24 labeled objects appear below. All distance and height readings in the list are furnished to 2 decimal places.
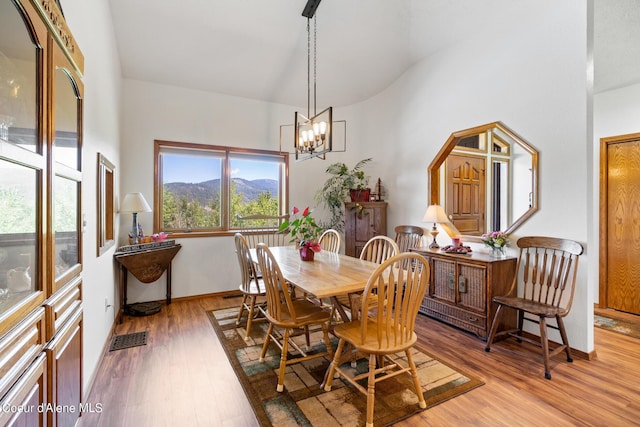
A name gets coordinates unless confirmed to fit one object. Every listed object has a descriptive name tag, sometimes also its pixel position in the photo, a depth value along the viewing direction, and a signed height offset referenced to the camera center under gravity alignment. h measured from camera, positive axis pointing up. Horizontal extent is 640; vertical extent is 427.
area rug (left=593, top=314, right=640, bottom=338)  3.06 -1.21
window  4.16 +0.40
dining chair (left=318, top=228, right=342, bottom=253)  3.58 -0.35
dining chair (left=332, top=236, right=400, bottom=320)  2.73 -0.37
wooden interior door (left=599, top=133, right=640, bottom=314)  3.56 -0.12
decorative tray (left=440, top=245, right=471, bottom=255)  3.23 -0.40
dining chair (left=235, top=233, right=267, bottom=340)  2.75 -0.58
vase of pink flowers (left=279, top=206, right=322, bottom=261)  2.81 -0.26
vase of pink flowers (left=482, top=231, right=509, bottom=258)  3.00 -0.30
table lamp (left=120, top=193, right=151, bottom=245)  3.44 +0.08
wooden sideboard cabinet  2.84 -0.75
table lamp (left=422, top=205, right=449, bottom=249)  3.54 -0.04
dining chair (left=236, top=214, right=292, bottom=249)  4.46 -0.25
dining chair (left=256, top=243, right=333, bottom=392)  2.09 -0.77
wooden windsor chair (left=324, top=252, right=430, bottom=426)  1.72 -0.74
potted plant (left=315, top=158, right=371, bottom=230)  4.80 +0.39
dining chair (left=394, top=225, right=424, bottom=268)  4.02 -0.32
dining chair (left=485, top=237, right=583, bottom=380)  2.44 -0.68
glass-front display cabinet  0.96 -0.01
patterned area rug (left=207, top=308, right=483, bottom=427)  1.83 -1.22
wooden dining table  1.96 -0.47
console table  3.35 -0.58
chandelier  2.83 +0.78
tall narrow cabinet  4.52 -0.15
